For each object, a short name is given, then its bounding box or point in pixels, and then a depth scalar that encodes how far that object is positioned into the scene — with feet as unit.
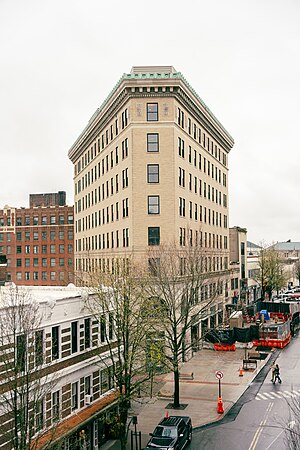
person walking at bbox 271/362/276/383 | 132.52
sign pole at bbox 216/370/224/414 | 107.86
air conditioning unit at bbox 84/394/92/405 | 91.30
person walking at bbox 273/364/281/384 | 131.26
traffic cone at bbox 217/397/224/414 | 107.86
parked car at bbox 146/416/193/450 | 83.71
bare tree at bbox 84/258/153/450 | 91.20
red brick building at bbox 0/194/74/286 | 355.77
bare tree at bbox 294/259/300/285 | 527.27
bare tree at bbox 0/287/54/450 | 61.16
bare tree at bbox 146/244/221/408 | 121.90
